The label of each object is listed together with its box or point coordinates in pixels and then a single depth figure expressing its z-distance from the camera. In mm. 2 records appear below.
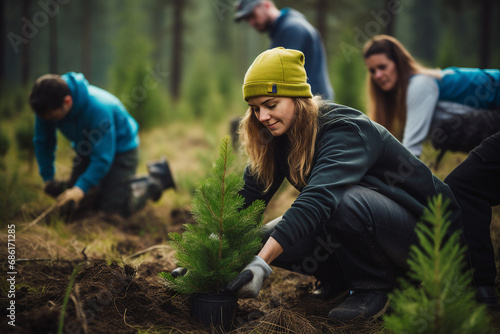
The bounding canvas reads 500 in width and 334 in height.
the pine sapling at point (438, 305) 1314
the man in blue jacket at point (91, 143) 4113
